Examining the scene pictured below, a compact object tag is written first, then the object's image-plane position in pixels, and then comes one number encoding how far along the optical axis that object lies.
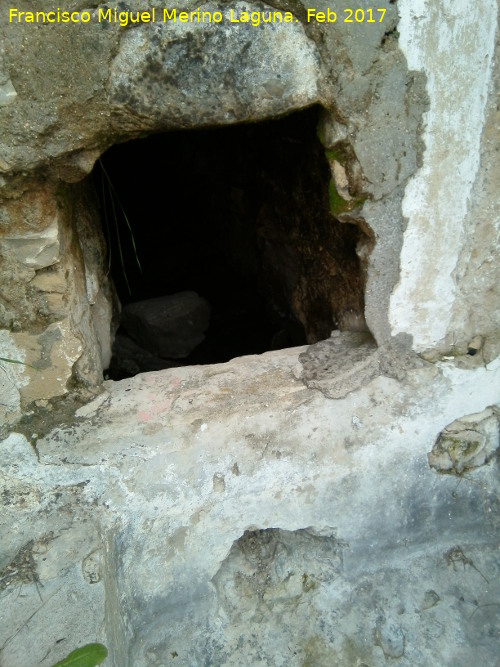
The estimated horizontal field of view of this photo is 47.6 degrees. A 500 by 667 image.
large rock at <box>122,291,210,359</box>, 2.99
